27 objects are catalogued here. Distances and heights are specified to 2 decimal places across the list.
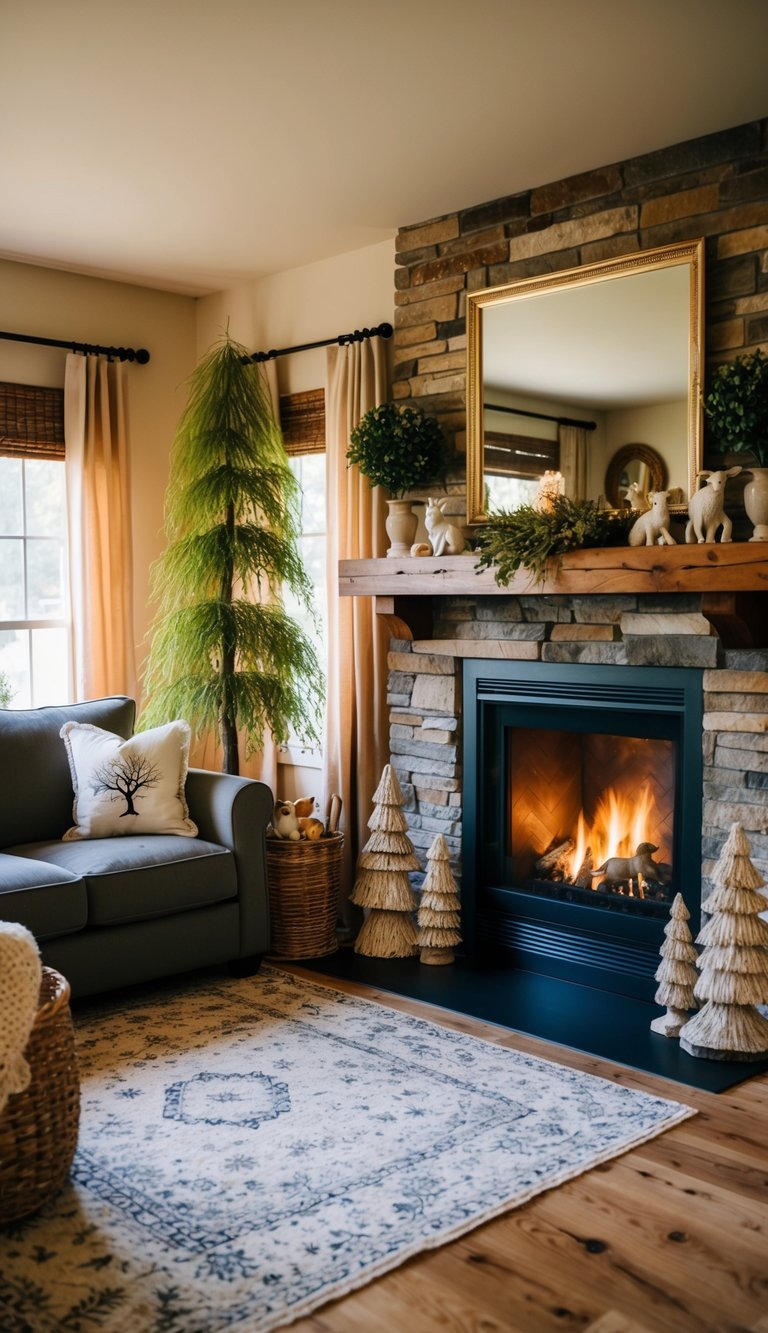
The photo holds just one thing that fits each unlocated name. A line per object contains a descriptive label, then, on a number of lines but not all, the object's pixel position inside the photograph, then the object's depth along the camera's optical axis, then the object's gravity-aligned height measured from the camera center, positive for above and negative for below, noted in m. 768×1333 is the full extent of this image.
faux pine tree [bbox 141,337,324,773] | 4.43 +0.15
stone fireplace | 3.56 -0.51
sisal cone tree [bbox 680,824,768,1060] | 3.22 -0.97
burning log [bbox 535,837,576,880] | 4.24 -0.90
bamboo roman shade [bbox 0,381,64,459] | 4.96 +0.80
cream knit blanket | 2.28 -0.76
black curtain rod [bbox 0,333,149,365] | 4.96 +1.13
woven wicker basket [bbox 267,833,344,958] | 4.21 -1.01
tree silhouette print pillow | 4.00 -0.58
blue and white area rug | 2.19 -1.23
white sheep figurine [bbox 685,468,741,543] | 3.40 +0.27
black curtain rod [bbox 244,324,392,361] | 4.64 +1.07
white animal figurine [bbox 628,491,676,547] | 3.55 +0.24
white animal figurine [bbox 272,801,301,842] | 4.28 -0.76
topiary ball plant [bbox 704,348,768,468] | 3.34 +0.57
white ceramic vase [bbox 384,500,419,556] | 4.38 +0.30
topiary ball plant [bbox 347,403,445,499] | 4.29 +0.58
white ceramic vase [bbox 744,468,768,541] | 3.33 +0.29
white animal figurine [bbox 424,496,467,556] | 4.12 +0.26
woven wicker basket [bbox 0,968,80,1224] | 2.37 -1.03
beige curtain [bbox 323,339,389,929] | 4.66 -0.11
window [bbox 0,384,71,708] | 5.01 +0.27
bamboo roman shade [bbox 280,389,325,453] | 5.03 +0.80
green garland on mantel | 3.70 +0.22
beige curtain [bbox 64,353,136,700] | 5.11 +0.36
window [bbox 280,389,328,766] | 5.06 +0.55
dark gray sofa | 3.52 -0.81
